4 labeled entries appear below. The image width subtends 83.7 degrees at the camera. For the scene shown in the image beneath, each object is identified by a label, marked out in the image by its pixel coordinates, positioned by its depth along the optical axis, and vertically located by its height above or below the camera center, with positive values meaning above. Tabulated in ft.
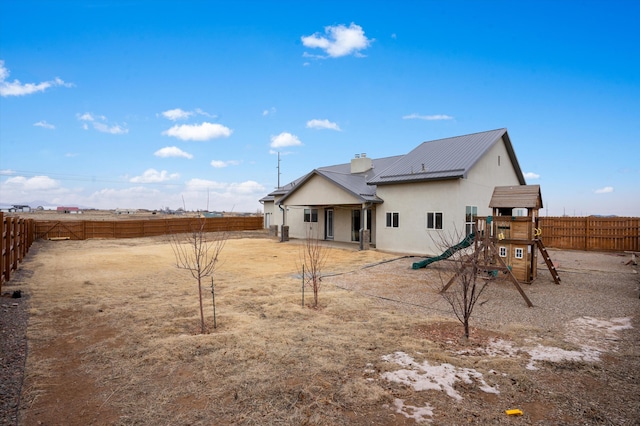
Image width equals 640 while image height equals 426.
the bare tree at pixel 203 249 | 21.94 -5.93
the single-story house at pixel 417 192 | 57.62 +5.16
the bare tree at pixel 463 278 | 20.07 -5.23
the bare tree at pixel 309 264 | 28.14 -6.11
